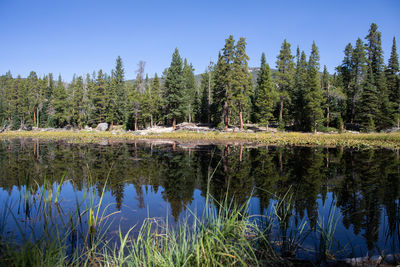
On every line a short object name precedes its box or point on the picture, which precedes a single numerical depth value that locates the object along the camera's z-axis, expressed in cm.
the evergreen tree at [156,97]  4744
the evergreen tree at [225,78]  3800
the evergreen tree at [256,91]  4559
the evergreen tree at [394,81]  3740
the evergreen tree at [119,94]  5244
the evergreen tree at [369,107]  3444
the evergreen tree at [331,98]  3828
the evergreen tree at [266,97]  3806
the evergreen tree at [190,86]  5244
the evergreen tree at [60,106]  5509
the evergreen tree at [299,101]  4047
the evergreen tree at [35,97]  5888
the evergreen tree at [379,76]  3503
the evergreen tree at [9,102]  6041
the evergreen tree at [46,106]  6103
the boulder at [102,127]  5153
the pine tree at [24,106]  5847
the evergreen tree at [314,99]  3488
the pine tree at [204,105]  5222
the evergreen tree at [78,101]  5358
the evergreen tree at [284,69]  4041
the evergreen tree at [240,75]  3747
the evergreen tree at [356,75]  4066
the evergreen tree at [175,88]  4353
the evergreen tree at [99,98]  5197
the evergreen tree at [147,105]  4681
